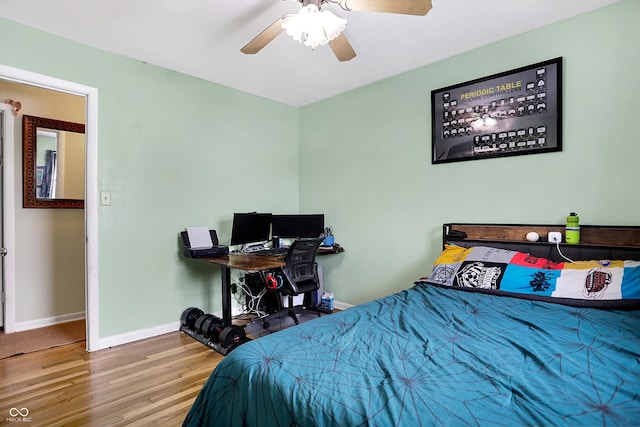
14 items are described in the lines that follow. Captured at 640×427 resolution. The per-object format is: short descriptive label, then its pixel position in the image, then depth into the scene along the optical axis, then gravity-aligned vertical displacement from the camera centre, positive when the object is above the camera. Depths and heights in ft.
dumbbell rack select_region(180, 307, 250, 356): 8.75 -3.40
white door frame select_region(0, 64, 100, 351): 8.96 -0.13
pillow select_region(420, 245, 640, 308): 5.89 -1.33
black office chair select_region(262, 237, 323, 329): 9.84 -1.90
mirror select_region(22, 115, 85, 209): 10.77 +1.62
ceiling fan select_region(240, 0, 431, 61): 5.70 +3.44
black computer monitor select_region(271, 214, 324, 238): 12.48 -0.55
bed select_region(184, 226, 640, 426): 2.96 -1.75
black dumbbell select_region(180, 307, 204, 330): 10.26 -3.32
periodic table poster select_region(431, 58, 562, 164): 7.90 +2.51
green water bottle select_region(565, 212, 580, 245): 7.25 -0.43
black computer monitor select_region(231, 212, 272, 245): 10.96 -0.60
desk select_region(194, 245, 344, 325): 8.75 -1.43
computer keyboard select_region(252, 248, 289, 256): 10.85 -1.39
